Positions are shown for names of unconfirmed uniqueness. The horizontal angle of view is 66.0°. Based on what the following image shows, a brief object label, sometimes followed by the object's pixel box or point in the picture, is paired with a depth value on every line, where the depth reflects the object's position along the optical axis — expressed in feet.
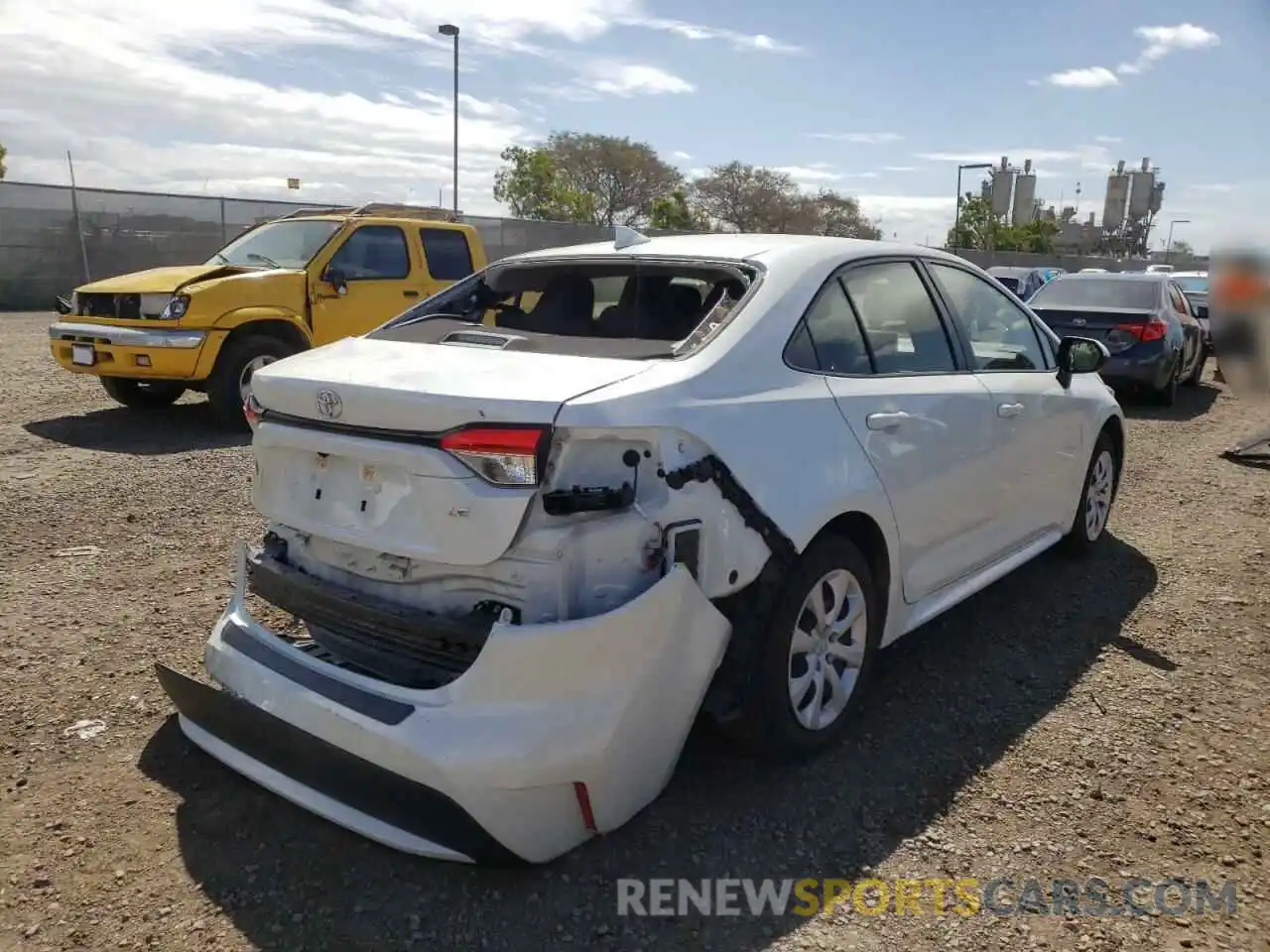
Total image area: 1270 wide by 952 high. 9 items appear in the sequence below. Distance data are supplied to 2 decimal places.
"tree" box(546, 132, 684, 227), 169.58
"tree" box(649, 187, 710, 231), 167.12
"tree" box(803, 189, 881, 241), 182.20
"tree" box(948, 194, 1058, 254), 187.21
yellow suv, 25.64
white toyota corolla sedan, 8.02
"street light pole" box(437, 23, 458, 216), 92.86
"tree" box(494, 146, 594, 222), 152.76
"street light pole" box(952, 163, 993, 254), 177.35
